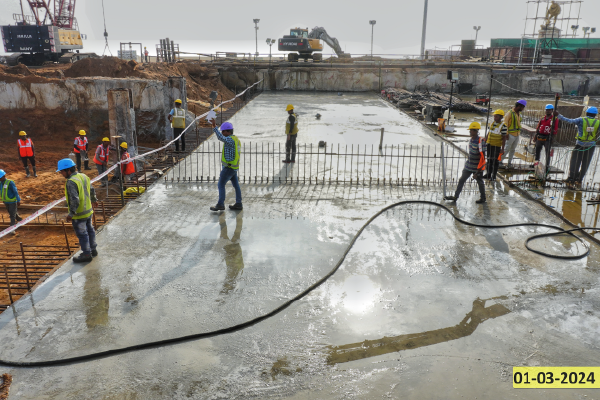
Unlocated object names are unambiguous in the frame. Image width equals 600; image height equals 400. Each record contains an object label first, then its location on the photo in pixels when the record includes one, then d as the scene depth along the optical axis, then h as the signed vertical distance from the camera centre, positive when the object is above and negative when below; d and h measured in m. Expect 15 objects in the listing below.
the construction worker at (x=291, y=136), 11.87 -1.55
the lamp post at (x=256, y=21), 48.55 +6.36
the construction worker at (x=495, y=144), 10.52 -1.51
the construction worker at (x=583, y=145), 10.03 -1.43
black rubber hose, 4.46 -2.80
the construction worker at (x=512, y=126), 11.09 -1.14
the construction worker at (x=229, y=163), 8.47 -1.59
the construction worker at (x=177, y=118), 13.48 -1.17
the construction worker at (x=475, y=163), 8.91 -1.65
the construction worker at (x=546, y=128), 11.37 -1.18
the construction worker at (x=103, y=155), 11.41 -1.94
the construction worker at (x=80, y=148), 14.00 -2.20
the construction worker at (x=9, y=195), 9.28 -2.43
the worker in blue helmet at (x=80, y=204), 6.23 -1.77
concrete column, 12.71 -1.04
